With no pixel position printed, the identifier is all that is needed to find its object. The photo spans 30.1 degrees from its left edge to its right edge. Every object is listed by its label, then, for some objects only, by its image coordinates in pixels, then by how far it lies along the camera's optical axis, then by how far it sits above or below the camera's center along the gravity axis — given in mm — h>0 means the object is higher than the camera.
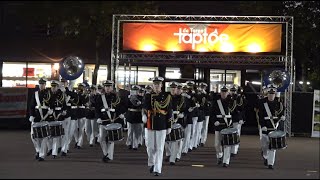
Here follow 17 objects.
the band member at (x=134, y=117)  18703 -873
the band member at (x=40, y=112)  15165 -608
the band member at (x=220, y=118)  14961 -686
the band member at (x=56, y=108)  15471 -508
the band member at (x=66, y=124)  16453 -1012
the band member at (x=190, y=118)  17166 -822
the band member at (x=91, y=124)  18897 -1146
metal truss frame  22328 +1337
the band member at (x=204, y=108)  19203 -574
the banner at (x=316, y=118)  24391 -1060
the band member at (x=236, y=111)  16334 -556
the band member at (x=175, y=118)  15091 -728
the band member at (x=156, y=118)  13078 -627
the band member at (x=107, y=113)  15227 -617
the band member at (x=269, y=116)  14461 -594
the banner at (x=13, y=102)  26359 -629
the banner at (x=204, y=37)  22375 +2034
